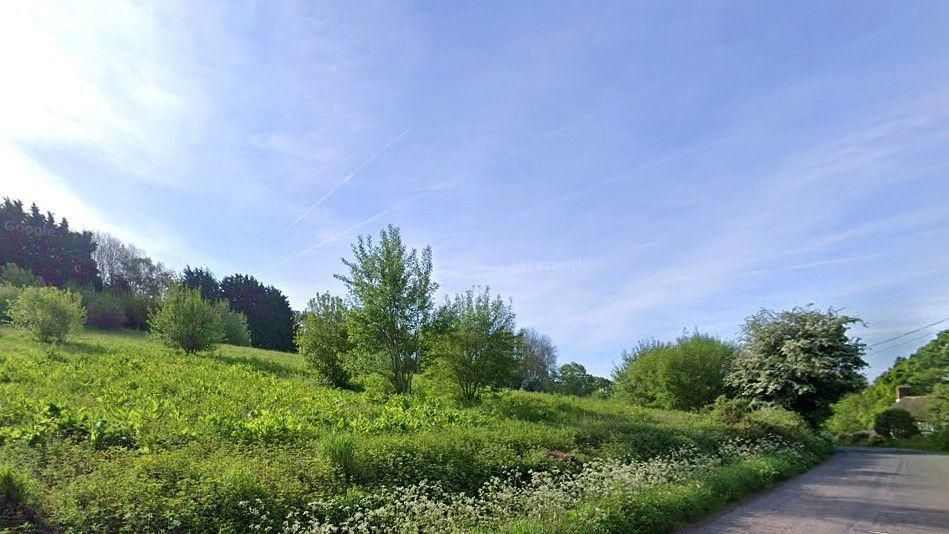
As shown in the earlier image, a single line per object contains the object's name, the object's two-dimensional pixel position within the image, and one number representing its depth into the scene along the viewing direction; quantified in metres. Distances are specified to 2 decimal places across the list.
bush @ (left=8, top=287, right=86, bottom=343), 23.61
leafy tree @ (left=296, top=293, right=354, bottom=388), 23.08
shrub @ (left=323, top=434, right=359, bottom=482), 7.78
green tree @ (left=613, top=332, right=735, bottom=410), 36.38
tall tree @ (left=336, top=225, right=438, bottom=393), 20.38
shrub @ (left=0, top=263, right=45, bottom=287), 43.52
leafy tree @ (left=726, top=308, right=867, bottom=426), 25.89
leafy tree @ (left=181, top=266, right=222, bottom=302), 72.56
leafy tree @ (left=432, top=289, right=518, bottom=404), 19.33
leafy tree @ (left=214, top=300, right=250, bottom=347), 42.47
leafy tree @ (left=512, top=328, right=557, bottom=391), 55.50
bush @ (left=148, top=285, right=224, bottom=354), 27.00
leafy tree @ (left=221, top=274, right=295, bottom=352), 70.56
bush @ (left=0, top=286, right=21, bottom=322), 33.96
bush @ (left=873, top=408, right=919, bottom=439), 38.75
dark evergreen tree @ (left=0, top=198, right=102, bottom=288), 56.00
